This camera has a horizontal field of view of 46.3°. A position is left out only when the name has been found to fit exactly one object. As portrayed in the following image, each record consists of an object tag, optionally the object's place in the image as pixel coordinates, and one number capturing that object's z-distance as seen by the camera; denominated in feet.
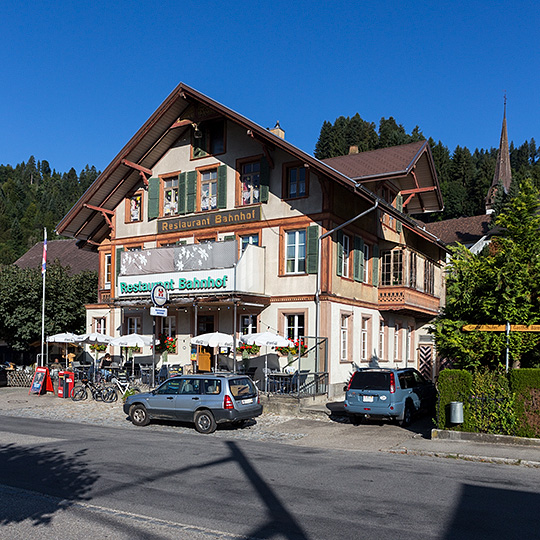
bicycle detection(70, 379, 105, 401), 80.39
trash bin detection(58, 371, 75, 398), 83.71
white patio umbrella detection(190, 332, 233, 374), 77.10
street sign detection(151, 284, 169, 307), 72.74
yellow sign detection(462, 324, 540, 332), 53.49
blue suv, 59.26
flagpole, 98.74
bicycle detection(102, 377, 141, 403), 78.59
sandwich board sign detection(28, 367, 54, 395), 89.10
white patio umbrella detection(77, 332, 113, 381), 92.32
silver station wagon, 57.11
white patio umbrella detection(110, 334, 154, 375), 84.64
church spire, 297.31
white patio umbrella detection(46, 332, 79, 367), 97.74
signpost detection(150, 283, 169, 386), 69.92
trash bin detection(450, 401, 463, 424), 50.62
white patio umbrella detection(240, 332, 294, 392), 72.54
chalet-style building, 80.74
